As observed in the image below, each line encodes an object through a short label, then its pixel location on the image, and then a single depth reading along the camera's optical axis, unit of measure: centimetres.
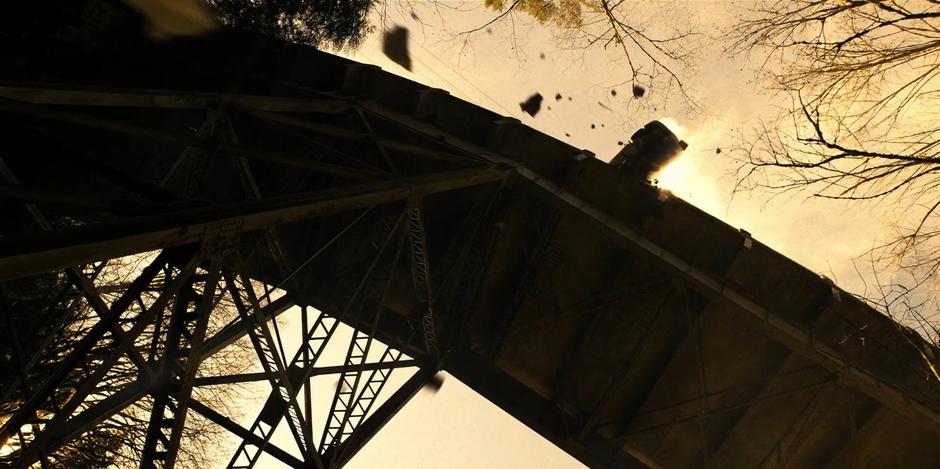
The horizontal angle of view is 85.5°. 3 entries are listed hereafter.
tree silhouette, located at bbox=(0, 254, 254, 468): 906
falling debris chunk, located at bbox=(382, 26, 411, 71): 1170
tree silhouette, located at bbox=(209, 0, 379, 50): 922
